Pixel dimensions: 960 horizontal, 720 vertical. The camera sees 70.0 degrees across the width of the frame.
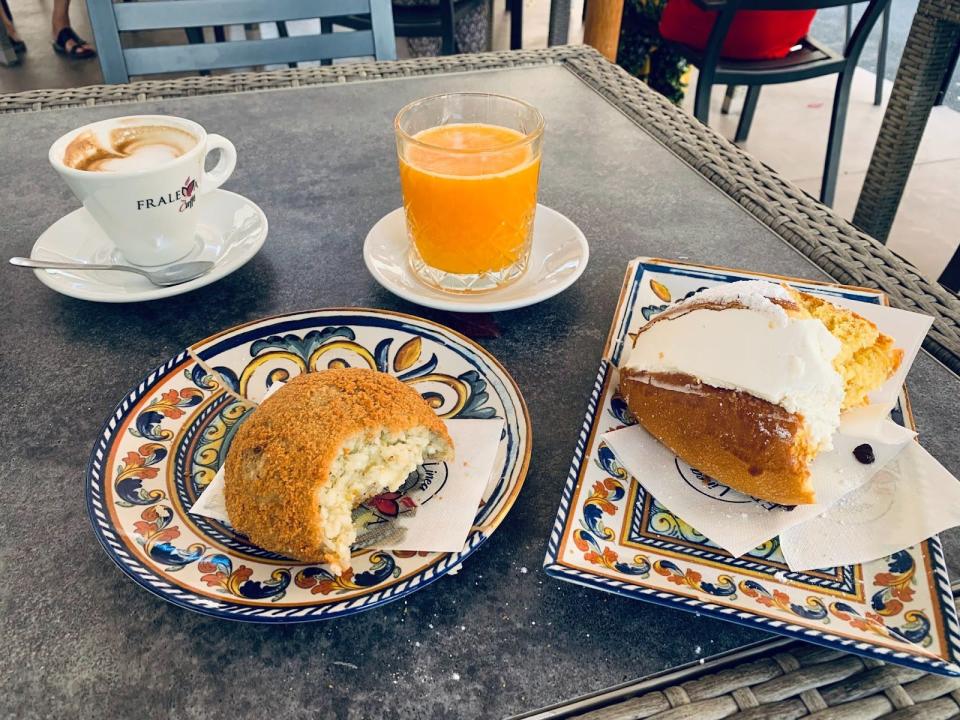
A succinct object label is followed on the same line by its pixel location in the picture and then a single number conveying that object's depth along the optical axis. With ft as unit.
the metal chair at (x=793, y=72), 6.82
